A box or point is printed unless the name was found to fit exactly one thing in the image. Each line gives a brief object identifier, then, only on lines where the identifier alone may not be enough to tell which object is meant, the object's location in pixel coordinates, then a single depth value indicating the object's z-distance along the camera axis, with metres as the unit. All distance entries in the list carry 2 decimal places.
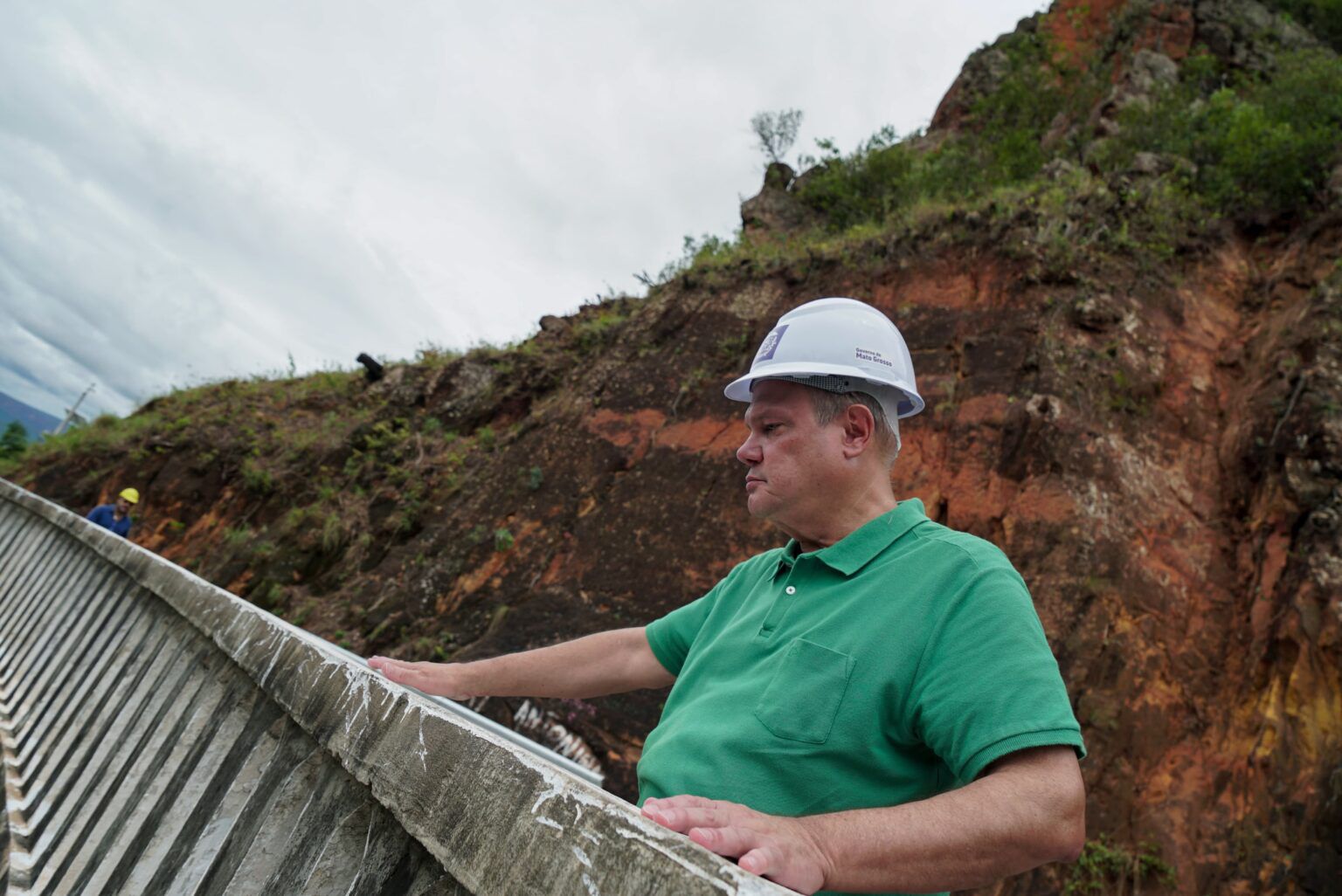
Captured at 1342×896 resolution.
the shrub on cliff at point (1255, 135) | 8.70
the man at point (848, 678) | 1.14
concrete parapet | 0.98
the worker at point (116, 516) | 9.95
